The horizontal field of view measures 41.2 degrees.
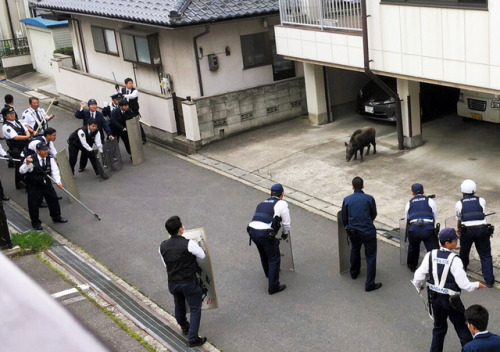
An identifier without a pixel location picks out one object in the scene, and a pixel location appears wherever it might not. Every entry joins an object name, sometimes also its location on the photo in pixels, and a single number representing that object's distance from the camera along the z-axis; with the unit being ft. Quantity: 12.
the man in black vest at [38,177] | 38.70
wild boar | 45.70
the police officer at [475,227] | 27.94
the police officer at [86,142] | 48.55
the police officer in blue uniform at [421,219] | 28.45
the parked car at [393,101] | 52.60
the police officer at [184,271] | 25.52
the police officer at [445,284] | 22.35
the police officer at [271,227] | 29.19
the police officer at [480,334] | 17.97
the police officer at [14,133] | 45.75
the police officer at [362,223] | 28.96
